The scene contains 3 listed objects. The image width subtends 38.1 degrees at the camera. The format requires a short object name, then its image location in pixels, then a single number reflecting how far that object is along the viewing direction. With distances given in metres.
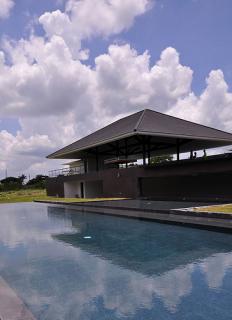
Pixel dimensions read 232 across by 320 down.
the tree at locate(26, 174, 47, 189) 60.65
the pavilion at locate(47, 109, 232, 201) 18.69
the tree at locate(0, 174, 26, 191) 51.91
